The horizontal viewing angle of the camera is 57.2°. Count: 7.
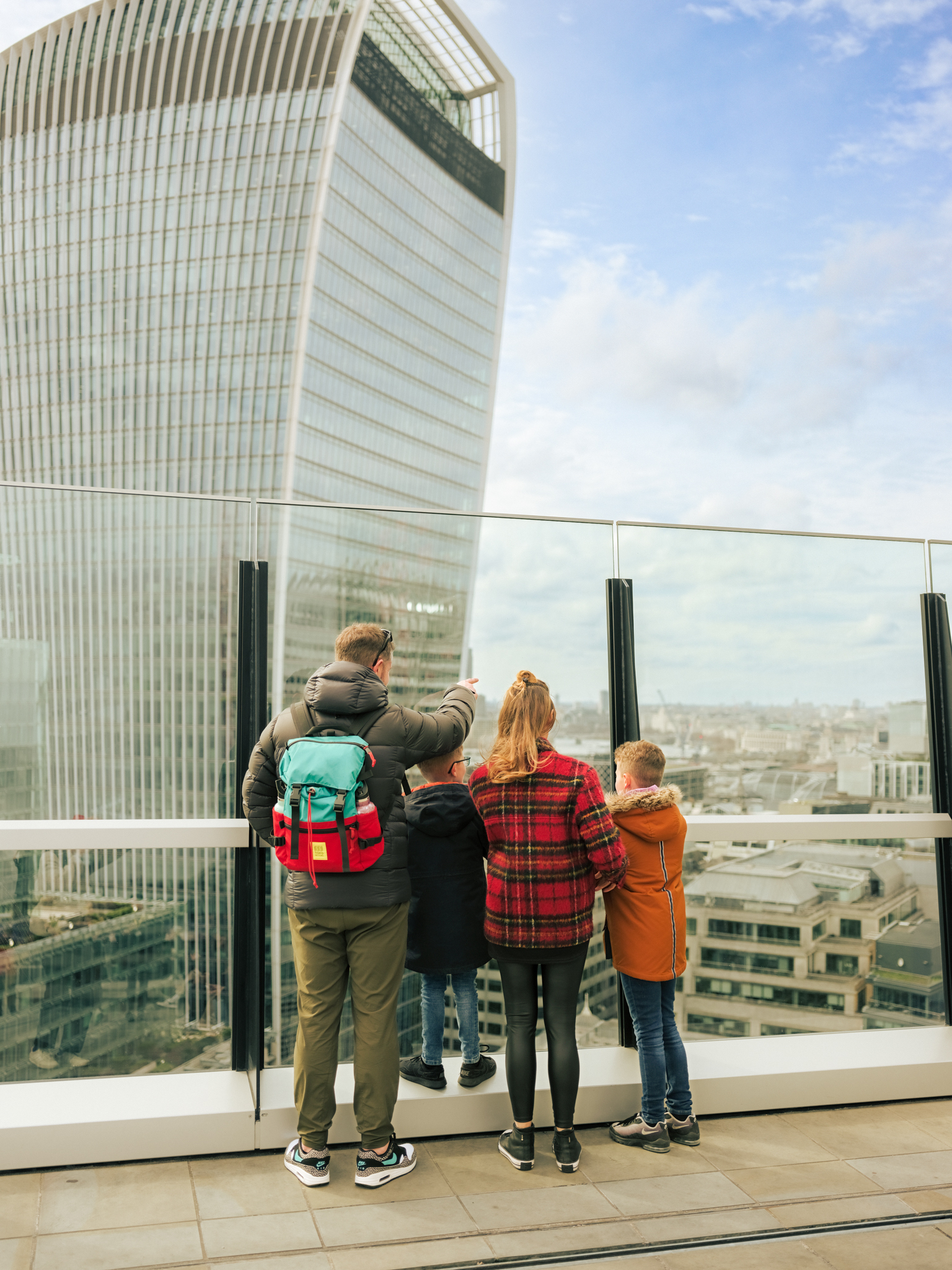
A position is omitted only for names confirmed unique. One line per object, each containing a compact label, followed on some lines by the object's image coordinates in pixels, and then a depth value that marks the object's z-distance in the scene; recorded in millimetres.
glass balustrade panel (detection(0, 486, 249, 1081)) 3326
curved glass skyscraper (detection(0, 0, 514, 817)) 66312
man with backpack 2896
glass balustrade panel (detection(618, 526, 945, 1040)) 3988
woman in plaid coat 3031
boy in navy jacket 3299
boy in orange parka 3250
